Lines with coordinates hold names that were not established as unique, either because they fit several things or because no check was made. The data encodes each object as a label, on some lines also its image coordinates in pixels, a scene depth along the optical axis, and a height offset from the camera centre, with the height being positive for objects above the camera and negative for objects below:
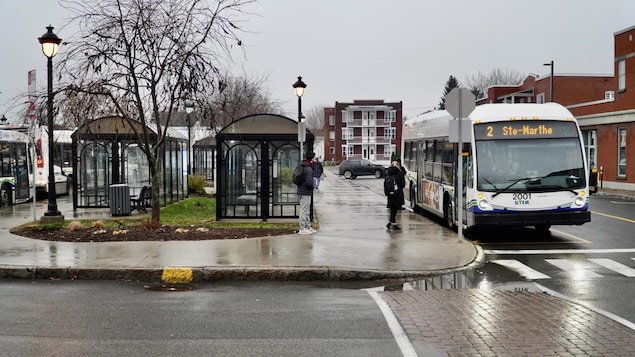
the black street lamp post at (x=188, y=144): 26.49 +0.76
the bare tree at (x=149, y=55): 14.13 +2.34
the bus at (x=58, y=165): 28.12 -0.09
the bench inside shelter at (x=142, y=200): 19.72 -1.13
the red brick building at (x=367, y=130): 105.50 +4.85
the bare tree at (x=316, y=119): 145.00 +9.38
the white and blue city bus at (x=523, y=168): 13.68 -0.21
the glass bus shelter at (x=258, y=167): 16.94 -0.16
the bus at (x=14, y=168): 23.80 -0.15
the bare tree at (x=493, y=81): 99.59 +11.84
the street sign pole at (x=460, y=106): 13.23 +1.07
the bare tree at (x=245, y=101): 34.69 +3.77
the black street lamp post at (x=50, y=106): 15.75 +1.31
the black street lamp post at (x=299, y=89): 24.28 +2.68
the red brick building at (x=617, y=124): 34.31 +1.81
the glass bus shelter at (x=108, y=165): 20.17 -0.07
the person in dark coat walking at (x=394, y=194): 16.23 -0.88
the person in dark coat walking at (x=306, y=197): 14.63 -0.83
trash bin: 18.55 -1.05
